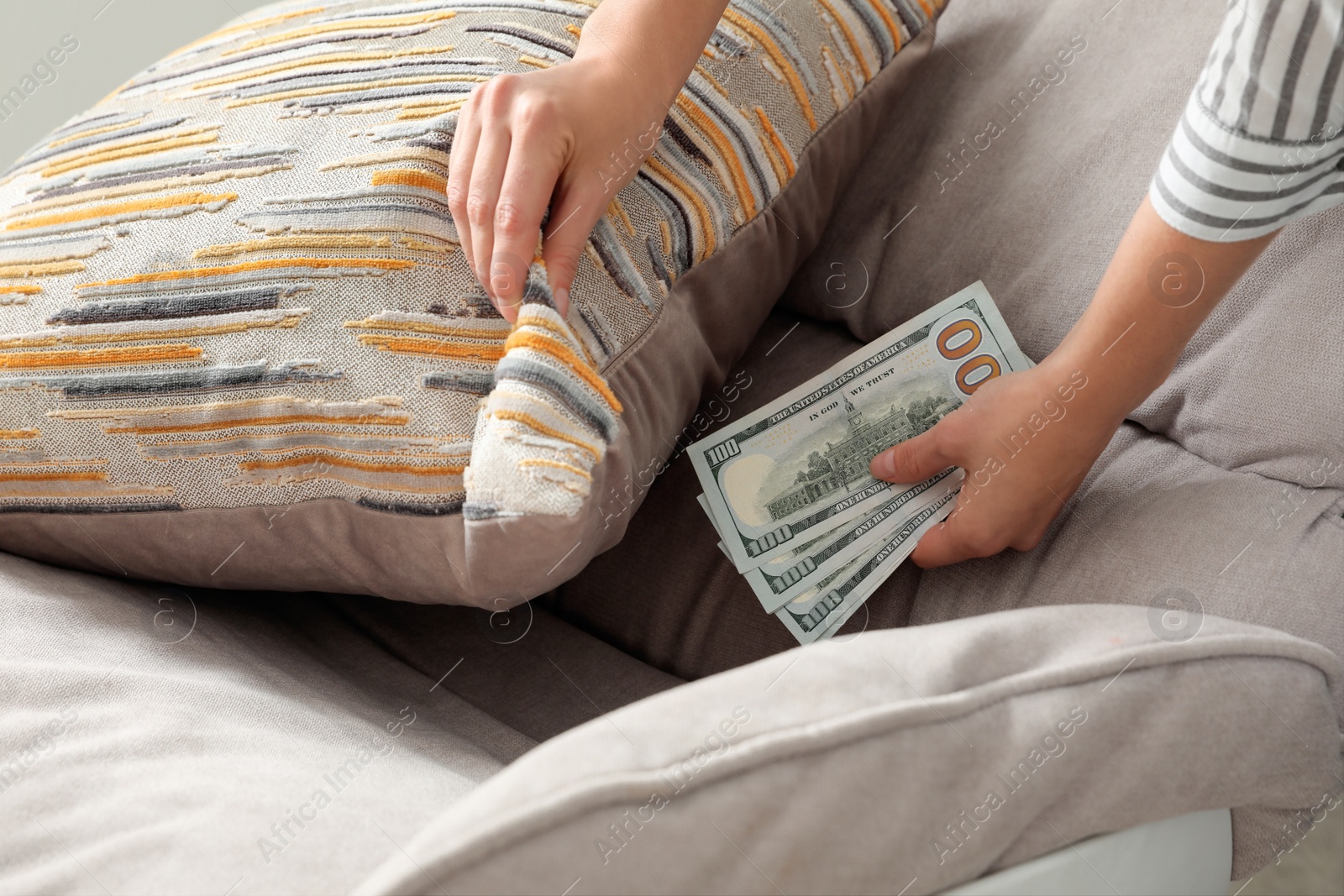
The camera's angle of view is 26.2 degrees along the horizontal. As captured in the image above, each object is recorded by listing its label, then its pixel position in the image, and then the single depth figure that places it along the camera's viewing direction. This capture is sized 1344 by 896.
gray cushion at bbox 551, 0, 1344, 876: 1.26
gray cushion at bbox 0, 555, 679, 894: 1.17
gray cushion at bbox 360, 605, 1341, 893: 1.05
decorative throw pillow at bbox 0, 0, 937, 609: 1.25
